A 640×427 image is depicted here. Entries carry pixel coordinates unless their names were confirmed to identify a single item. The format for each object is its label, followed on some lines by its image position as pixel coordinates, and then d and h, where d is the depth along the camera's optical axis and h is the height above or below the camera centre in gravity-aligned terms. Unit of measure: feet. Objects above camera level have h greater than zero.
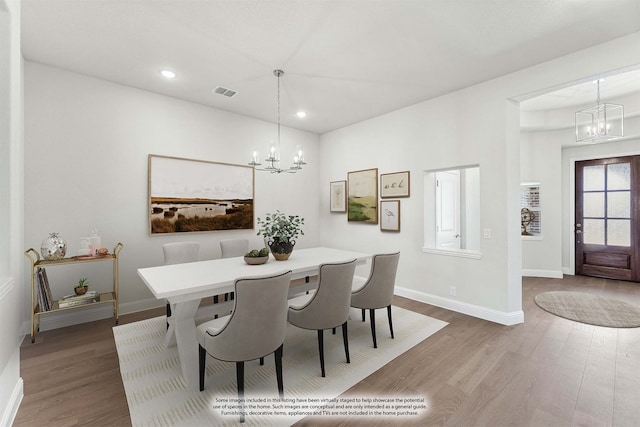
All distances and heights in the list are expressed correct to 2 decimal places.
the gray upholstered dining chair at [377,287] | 8.63 -2.44
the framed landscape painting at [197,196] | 12.13 +0.82
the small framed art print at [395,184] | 13.60 +1.42
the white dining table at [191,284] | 6.25 -1.73
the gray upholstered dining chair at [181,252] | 10.75 -1.64
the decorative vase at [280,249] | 9.50 -1.30
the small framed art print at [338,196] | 16.92 +1.00
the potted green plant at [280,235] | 9.40 -0.80
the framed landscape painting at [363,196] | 15.19 +0.93
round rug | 10.41 -4.20
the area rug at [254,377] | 5.86 -4.32
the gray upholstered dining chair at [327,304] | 7.10 -2.48
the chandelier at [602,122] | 12.17 +4.50
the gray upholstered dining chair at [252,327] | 5.56 -2.46
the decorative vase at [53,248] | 9.09 -1.18
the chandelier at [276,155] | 10.14 +2.17
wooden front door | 15.89 -0.43
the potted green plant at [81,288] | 9.95 -2.76
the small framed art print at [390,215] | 13.99 -0.17
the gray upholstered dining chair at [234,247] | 12.10 -1.60
